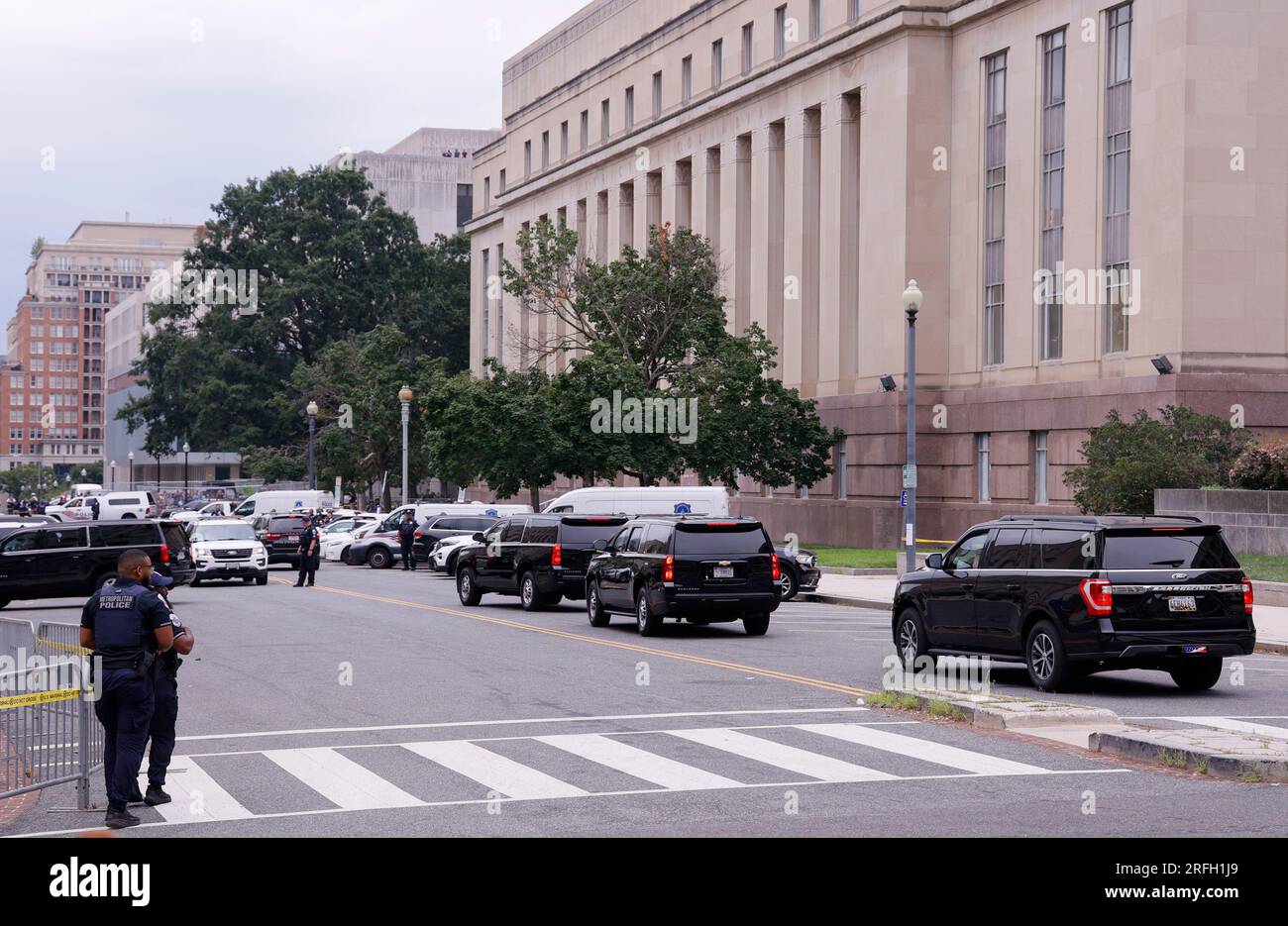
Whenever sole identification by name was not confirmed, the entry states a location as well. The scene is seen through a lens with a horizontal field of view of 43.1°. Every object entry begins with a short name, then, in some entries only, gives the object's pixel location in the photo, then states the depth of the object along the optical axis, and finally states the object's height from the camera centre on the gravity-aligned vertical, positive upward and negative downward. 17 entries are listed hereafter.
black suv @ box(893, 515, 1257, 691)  16.86 -1.26
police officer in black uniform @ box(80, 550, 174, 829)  10.95 -1.22
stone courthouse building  41.88 +8.18
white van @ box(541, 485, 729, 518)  38.19 -0.53
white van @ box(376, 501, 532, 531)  52.44 -1.04
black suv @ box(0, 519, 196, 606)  33.16 -1.59
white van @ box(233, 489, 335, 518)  67.44 -1.03
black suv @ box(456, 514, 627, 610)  30.81 -1.53
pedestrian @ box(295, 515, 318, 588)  40.19 -1.90
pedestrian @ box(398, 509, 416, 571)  50.44 -1.92
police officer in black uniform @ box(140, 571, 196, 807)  11.26 -1.65
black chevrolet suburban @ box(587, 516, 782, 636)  24.61 -1.45
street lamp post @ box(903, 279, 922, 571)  35.25 +0.84
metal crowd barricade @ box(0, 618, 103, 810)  11.42 -1.76
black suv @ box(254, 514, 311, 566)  50.88 -1.84
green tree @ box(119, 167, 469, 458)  103.25 +11.38
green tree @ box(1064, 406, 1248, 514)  37.25 +0.52
